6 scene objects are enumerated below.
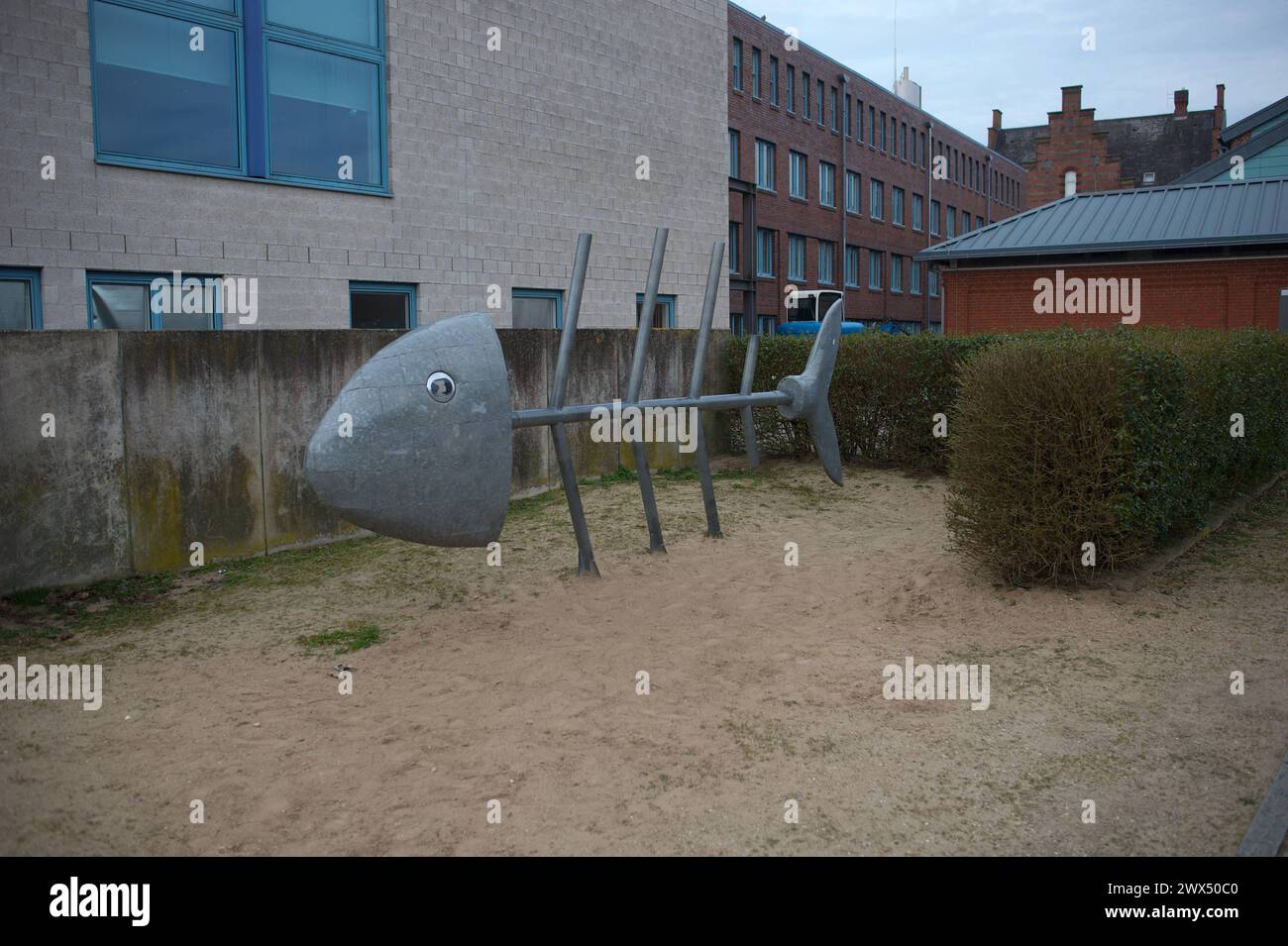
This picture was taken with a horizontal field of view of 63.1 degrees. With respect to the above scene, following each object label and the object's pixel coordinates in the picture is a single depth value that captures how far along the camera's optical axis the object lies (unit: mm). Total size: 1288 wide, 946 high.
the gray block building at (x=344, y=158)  10938
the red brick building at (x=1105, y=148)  44062
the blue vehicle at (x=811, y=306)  38250
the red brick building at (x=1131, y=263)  21328
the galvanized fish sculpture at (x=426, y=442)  6203
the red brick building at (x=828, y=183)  40750
